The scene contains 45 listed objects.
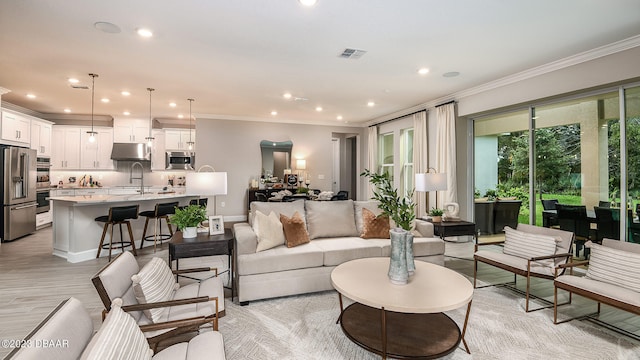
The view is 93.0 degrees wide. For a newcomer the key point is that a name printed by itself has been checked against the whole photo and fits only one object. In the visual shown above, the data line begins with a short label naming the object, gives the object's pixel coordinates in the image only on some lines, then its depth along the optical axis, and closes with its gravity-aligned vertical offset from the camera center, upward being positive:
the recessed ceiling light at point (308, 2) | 2.61 +1.56
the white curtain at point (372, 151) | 8.72 +0.90
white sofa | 3.10 -0.77
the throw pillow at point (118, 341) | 1.10 -0.63
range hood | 7.96 +0.80
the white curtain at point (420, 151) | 6.55 +0.67
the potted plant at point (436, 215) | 4.39 -0.48
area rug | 2.26 -1.27
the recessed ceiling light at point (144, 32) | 3.21 +1.61
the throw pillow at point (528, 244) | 3.22 -0.70
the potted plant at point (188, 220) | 3.19 -0.40
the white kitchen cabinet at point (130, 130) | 8.17 +1.41
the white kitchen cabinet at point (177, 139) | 8.39 +1.21
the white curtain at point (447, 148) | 5.78 +0.66
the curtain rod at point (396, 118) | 6.77 +1.61
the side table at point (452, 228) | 4.19 -0.65
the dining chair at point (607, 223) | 3.82 -0.52
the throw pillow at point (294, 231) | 3.52 -0.57
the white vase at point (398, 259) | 2.43 -0.63
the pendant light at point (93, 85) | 4.79 +1.68
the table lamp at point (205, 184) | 3.33 -0.02
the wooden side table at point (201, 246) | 2.95 -0.64
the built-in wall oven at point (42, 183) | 6.59 -0.02
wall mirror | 8.41 +0.71
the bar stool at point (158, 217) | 5.04 -0.58
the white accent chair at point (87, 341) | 1.06 -0.62
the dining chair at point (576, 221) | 4.20 -0.57
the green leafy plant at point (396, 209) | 2.59 -0.23
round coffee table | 2.05 -0.84
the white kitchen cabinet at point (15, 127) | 5.79 +1.10
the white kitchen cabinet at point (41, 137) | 6.76 +1.06
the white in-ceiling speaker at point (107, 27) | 3.07 +1.61
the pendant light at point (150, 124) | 7.96 +1.57
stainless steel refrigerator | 5.61 -0.19
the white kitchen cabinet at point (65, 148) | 7.81 +0.88
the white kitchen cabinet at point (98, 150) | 8.01 +0.85
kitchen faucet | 8.48 +0.25
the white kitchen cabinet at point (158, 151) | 8.40 +0.86
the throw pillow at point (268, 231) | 3.36 -0.56
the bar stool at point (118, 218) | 4.49 -0.54
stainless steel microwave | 8.34 +0.62
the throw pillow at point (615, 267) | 2.52 -0.74
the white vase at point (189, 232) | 3.18 -0.52
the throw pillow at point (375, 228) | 3.95 -0.60
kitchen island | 4.57 -0.66
